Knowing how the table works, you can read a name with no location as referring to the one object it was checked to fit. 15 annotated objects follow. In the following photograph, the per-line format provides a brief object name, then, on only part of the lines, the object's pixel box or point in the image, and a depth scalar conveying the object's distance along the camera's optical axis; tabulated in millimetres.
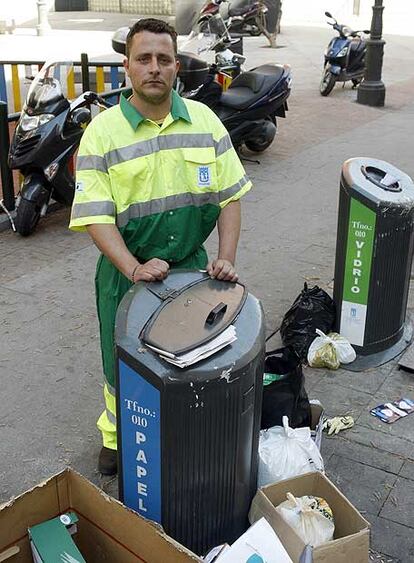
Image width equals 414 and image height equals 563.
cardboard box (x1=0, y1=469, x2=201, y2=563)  2385
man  2828
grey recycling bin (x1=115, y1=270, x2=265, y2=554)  2365
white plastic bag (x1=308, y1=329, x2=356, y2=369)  4270
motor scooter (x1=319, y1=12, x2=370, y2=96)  12953
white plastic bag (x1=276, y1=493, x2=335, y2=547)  2629
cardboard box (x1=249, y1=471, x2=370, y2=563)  2523
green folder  2379
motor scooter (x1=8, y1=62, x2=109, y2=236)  6117
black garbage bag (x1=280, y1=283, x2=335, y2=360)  4348
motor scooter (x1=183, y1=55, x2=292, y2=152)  8107
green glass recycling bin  4078
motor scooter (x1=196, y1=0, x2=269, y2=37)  19844
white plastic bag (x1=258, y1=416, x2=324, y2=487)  2953
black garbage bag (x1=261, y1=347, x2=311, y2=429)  3273
